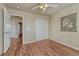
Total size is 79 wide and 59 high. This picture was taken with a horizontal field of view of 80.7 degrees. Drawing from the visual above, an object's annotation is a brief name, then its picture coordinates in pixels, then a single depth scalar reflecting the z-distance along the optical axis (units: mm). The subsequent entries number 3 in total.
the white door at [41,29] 3156
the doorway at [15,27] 4964
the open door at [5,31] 1811
